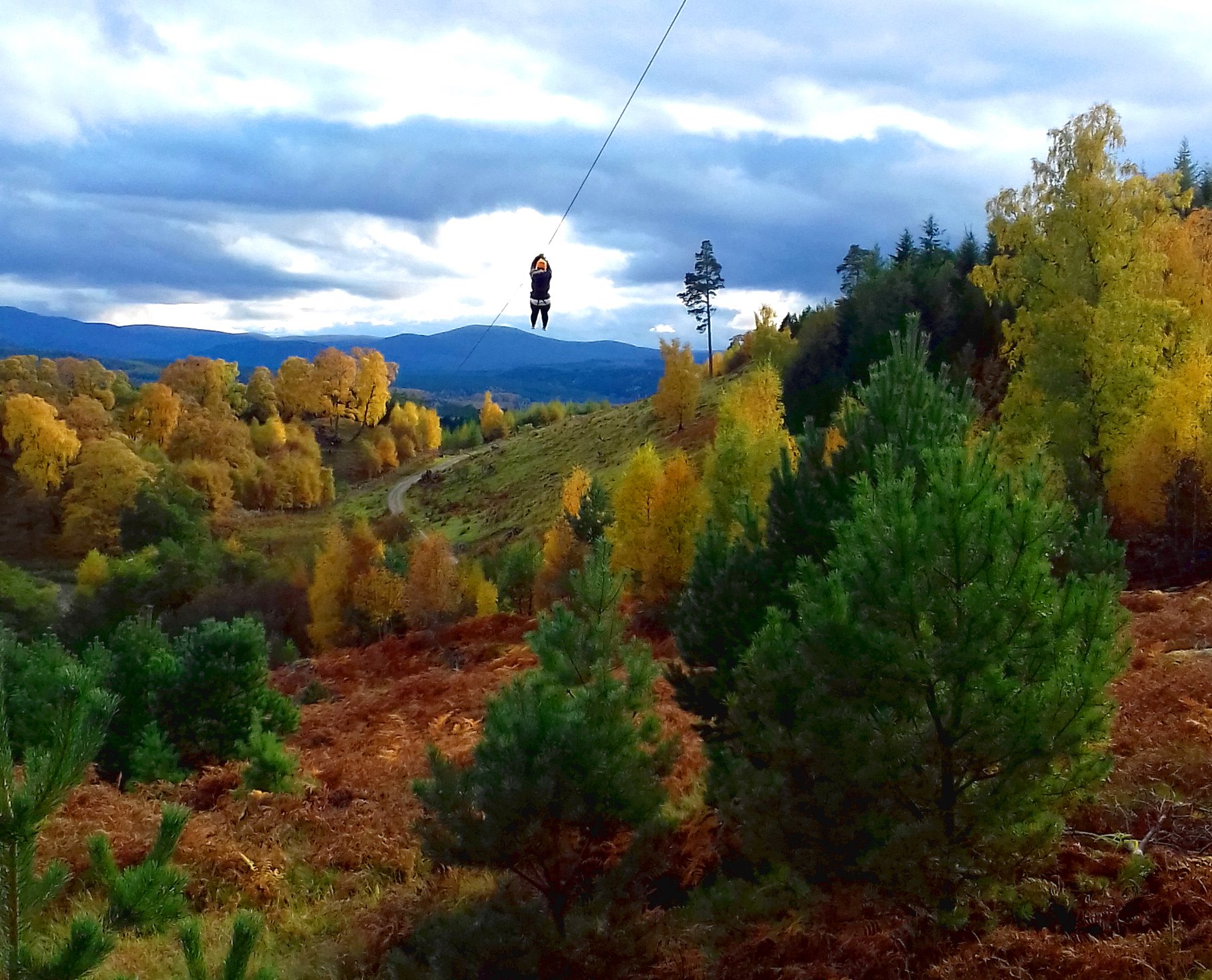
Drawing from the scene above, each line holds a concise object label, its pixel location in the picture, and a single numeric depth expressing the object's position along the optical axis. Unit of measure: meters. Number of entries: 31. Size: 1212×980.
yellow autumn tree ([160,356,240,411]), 98.25
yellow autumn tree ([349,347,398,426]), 112.62
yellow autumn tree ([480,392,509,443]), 126.50
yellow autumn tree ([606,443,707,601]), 26.38
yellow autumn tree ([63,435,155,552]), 61.72
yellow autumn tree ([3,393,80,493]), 66.38
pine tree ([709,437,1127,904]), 5.92
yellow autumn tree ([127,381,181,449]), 83.00
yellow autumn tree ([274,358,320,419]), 110.38
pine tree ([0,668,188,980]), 3.90
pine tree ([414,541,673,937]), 7.26
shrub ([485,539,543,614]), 41.66
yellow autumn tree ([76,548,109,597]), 45.69
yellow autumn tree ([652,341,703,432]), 70.31
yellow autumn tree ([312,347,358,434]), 111.19
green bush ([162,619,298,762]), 14.52
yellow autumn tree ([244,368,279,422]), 105.94
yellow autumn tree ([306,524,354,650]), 43.75
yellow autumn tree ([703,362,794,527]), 23.03
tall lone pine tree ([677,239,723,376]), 84.88
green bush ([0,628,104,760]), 4.01
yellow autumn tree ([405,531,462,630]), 36.31
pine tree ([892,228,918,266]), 68.12
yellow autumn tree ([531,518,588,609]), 36.41
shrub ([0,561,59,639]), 39.91
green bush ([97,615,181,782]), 13.69
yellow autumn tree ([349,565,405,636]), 40.28
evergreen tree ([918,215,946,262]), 69.38
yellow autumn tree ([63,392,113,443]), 72.14
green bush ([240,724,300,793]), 13.31
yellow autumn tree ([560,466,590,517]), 44.88
